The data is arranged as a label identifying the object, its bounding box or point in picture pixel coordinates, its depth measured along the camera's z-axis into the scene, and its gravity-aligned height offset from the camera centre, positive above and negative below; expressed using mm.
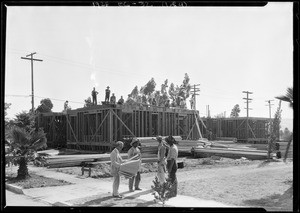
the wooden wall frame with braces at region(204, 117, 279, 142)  38125 -1278
